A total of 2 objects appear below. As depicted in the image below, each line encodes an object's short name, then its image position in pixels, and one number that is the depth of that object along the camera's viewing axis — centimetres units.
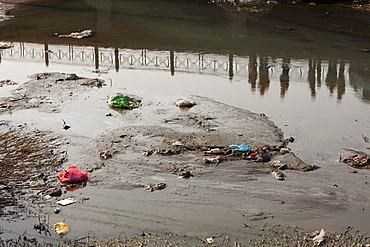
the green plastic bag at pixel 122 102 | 1138
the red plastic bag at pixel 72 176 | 784
